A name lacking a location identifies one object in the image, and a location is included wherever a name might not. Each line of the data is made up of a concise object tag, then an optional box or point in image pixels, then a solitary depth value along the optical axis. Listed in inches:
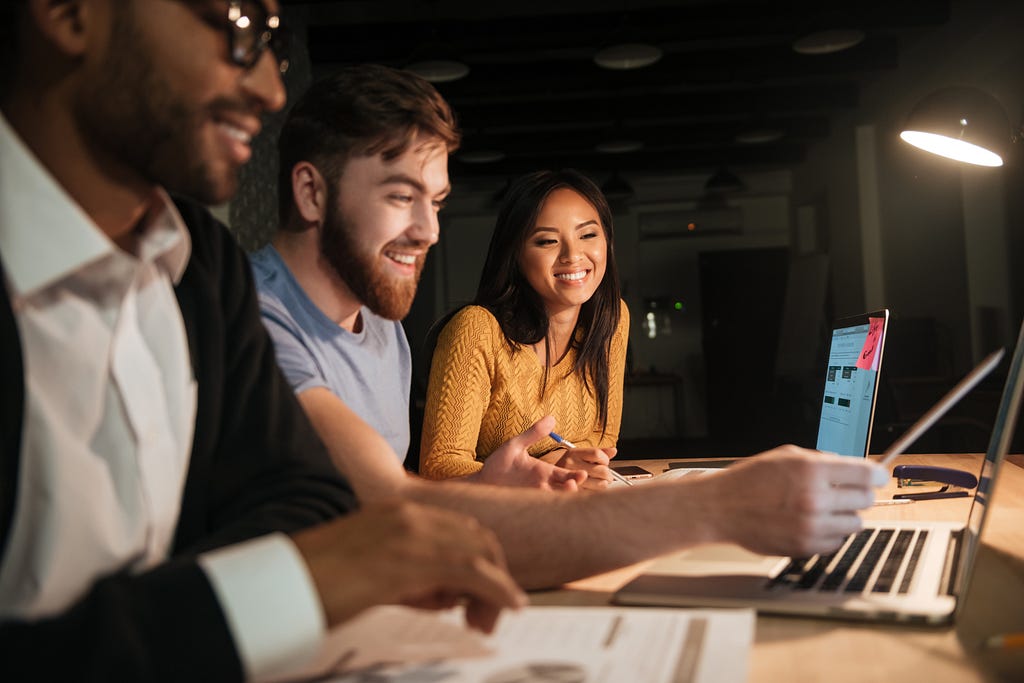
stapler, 66.1
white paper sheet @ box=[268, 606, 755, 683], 27.5
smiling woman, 91.1
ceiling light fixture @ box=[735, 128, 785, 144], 337.4
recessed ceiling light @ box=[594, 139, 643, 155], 347.3
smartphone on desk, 80.4
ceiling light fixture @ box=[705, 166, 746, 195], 377.7
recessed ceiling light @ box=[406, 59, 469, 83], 216.1
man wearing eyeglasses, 24.9
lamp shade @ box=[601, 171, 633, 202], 369.7
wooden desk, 30.3
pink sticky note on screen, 68.3
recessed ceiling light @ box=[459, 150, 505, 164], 356.5
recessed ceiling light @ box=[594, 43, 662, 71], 221.3
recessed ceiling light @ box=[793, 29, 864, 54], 217.3
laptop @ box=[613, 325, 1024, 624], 35.7
